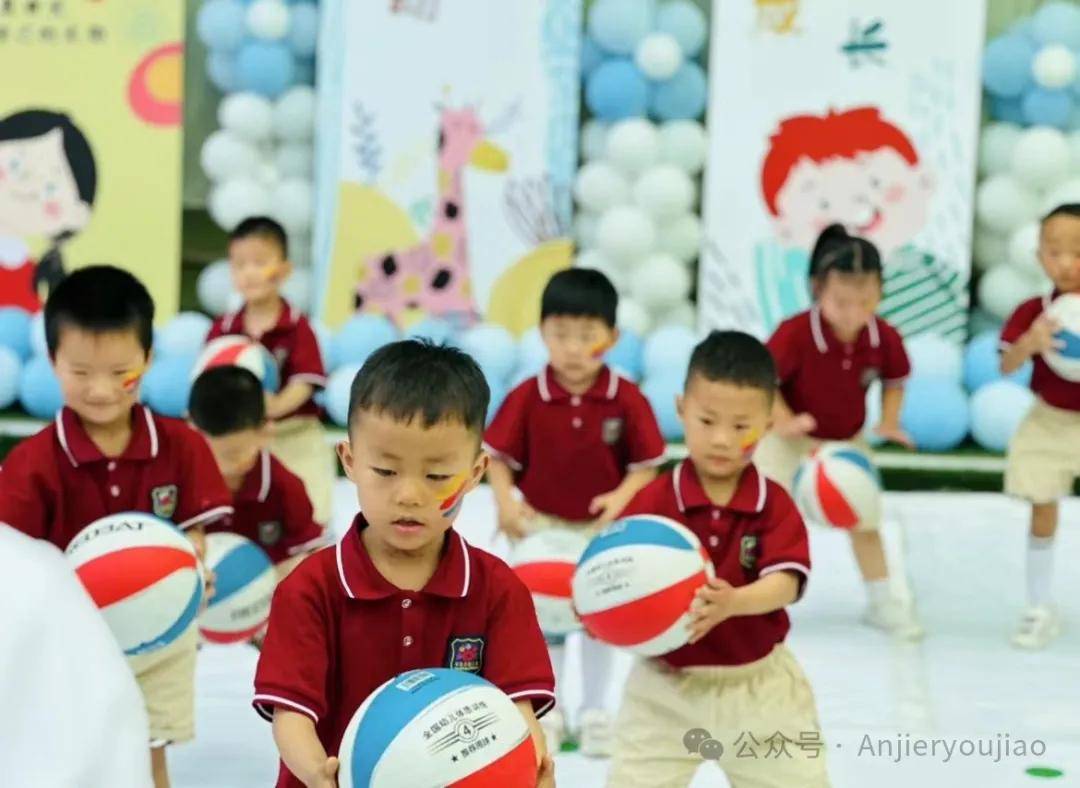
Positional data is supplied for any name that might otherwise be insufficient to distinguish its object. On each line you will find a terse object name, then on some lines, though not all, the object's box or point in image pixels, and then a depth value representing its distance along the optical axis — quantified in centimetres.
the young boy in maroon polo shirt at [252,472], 437
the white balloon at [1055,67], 790
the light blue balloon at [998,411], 772
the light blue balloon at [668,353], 777
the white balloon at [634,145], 803
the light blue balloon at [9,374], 789
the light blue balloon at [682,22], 820
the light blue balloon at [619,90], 816
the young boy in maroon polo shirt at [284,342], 546
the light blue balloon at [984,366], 796
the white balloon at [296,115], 832
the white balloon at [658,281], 808
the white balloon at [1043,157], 791
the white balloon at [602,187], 816
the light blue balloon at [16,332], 805
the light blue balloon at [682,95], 824
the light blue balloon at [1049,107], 802
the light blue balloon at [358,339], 796
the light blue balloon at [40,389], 780
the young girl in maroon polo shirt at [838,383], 540
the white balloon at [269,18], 821
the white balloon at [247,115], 826
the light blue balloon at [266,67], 826
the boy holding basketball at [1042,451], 534
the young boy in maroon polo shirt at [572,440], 452
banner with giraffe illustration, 828
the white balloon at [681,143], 820
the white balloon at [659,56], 809
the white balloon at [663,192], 803
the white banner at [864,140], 819
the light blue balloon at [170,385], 769
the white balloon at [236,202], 821
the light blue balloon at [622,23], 812
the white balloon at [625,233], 799
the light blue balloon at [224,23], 832
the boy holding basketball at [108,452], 346
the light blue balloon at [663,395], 768
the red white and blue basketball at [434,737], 224
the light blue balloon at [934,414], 778
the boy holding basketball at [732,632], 331
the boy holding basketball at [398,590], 230
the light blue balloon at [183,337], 786
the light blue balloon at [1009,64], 807
